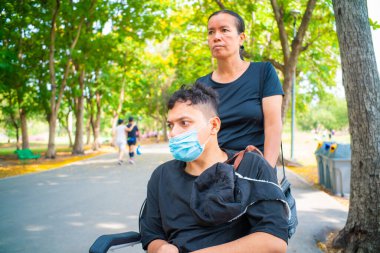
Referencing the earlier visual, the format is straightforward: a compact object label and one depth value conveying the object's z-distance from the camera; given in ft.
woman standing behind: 8.42
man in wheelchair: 6.61
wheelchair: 7.08
